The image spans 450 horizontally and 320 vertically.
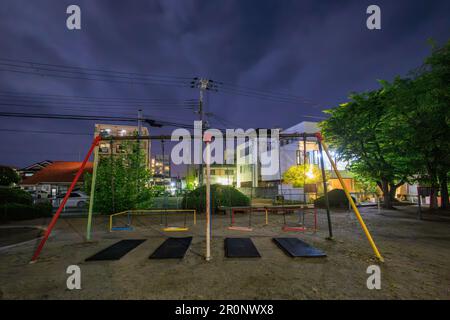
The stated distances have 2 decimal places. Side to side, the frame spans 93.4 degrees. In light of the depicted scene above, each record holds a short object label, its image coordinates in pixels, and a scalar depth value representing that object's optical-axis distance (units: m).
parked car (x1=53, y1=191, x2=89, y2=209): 19.14
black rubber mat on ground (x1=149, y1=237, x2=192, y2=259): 5.53
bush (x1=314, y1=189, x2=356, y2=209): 19.41
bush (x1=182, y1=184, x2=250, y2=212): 14.66
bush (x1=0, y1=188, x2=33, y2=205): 13.58
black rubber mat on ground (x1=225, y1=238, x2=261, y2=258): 5.60
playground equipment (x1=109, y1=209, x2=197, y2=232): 9.09
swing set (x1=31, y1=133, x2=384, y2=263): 5.47
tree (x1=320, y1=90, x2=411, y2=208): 16.20
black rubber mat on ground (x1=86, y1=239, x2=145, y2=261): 5.50
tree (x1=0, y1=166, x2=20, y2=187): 23.14
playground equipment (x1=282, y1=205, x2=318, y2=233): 9.12
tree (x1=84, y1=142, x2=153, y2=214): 12.91
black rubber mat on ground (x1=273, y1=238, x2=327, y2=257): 5.60
